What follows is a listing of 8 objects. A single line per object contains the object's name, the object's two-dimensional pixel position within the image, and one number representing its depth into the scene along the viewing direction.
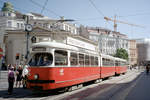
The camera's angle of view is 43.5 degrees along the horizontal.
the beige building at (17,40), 38.53
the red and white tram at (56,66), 9.62
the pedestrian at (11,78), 10.35
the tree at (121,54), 68.94
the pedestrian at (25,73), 12.33
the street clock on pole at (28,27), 18.52
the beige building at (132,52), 102.18
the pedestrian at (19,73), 13.01
